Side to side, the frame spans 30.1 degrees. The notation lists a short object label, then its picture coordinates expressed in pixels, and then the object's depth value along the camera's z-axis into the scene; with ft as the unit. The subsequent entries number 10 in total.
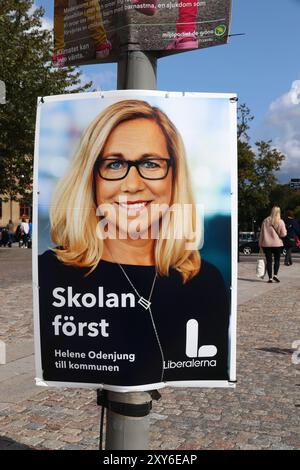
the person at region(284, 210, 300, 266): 60.29
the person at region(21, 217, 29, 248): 114.73
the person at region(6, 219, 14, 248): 126.21
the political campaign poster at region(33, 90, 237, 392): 8.77
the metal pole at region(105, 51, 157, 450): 9.04
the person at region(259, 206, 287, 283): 45.85
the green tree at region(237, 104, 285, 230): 116.37
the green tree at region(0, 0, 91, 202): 72.49
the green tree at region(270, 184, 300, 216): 256.93
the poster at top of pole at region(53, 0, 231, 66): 8.81
